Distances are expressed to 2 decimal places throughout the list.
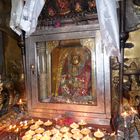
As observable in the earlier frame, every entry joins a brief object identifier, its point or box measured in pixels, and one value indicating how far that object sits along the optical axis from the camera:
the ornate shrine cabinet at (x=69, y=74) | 1.51
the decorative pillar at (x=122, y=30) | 1.36
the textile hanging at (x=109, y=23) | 1.22
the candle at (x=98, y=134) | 1.30
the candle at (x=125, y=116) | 1.29
